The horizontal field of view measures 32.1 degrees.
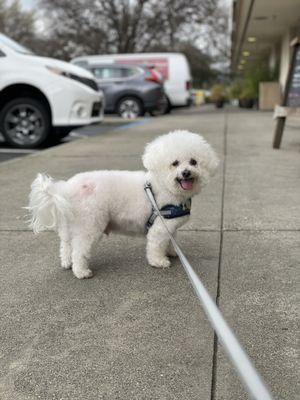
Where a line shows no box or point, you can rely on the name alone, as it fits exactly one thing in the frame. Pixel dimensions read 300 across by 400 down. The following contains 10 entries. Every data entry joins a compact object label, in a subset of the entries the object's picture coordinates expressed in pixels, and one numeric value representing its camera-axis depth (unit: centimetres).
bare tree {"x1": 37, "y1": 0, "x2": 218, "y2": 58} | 3350
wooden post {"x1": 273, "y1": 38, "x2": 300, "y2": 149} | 827
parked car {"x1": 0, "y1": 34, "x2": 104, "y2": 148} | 884
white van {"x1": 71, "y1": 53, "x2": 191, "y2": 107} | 2234
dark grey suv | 1816
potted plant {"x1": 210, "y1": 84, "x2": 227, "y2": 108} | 3275
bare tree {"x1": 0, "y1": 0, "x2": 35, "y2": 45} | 3991
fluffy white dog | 321
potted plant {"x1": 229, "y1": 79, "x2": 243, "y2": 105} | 2929
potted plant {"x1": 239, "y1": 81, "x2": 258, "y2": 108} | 2499
